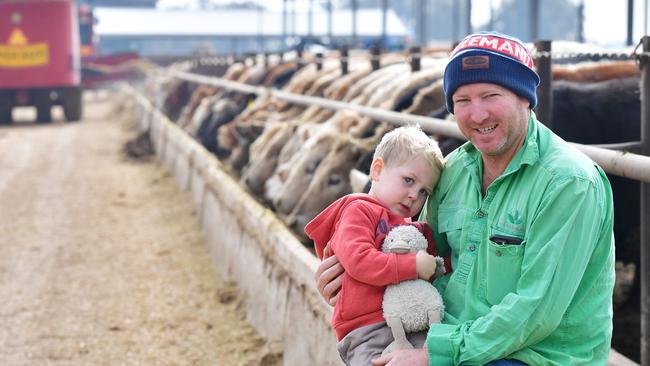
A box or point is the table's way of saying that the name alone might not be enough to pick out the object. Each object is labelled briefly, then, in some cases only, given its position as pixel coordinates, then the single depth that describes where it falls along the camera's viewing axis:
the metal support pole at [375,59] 12.06
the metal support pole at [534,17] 19.31
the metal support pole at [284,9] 39.47
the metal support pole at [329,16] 39.44
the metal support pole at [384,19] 29.59
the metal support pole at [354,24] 35.27
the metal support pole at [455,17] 29.39
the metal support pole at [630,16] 14.22
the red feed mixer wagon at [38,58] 28.17
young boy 3.17
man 2.79
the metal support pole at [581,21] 18.75
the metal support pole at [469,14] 19.98
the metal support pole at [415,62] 9.62
